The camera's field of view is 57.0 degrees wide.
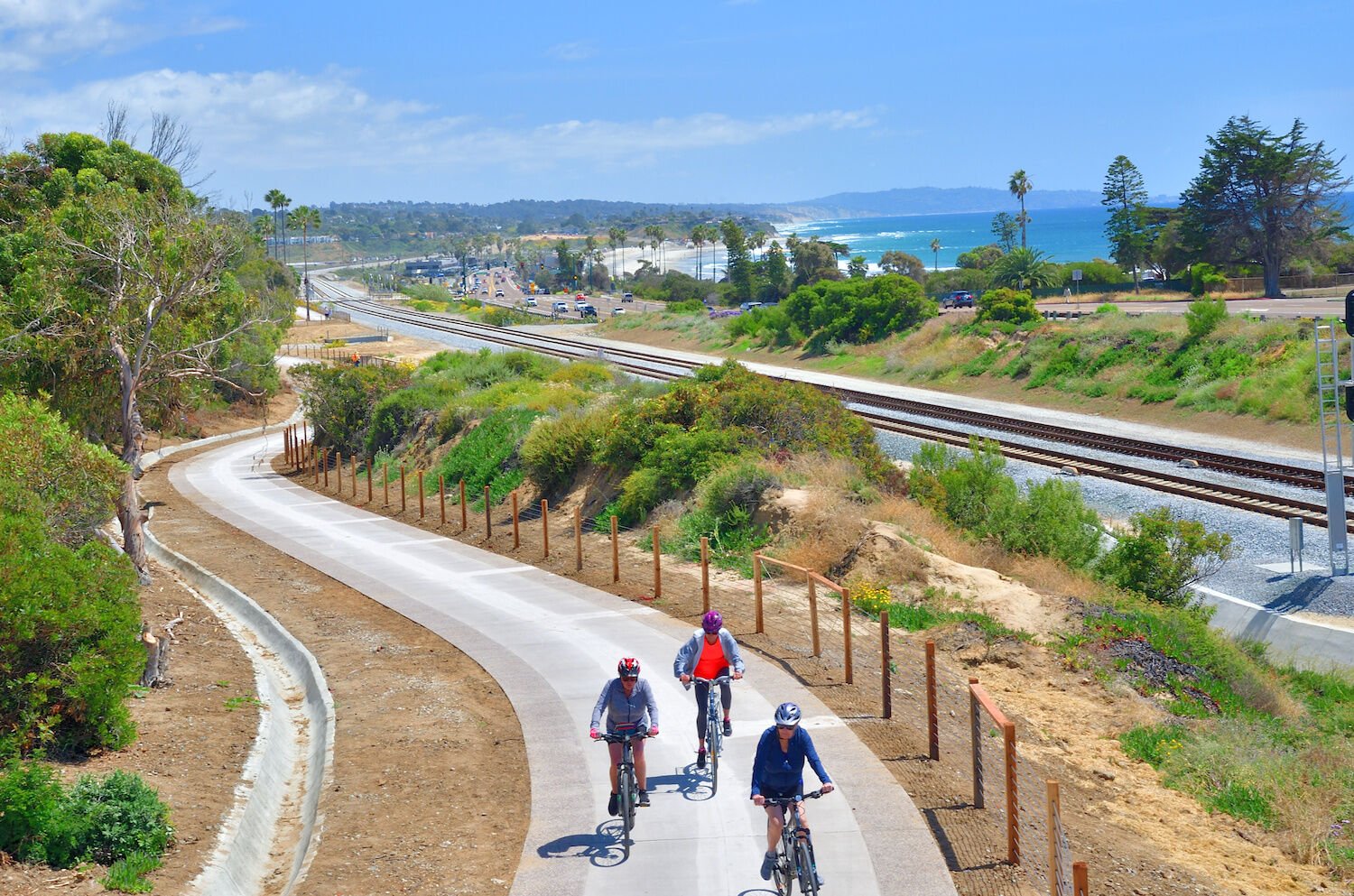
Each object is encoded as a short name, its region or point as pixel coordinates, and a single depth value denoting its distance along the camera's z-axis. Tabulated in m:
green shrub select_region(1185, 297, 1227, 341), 42.16
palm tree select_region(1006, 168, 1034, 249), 118.19
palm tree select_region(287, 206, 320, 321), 138.00
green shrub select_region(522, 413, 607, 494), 27.81
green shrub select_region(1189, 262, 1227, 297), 68.98
